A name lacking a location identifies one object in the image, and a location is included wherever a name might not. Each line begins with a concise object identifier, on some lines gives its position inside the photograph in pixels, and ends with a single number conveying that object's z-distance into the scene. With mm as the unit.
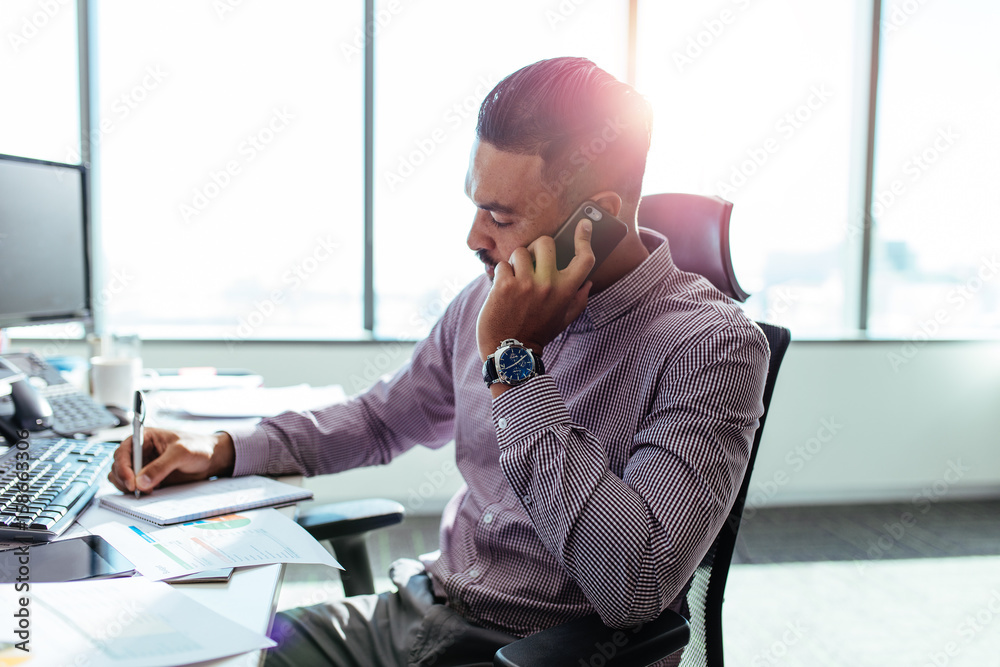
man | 809
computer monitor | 1369
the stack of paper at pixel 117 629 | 539
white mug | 1560
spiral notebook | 875
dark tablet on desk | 675
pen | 923
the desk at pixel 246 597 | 620
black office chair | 716
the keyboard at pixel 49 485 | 778
